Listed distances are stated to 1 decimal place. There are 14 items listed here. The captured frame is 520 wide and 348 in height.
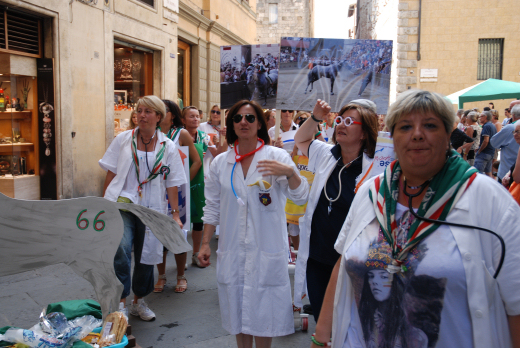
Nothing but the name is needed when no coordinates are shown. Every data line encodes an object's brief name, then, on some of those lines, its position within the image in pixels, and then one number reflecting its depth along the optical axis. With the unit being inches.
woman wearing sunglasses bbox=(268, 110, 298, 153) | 289.9
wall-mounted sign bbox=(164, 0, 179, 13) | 491.4
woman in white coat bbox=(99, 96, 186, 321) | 160.1
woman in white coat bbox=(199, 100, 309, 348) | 120.3
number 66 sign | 106.0
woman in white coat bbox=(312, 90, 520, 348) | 61.8
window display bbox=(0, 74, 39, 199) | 307.7
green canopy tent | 486.2
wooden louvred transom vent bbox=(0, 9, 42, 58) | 298.0
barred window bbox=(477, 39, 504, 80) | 807.7
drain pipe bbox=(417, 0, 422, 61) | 807.7
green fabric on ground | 133.0
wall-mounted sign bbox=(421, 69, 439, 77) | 812.0
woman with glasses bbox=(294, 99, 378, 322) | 122.6
